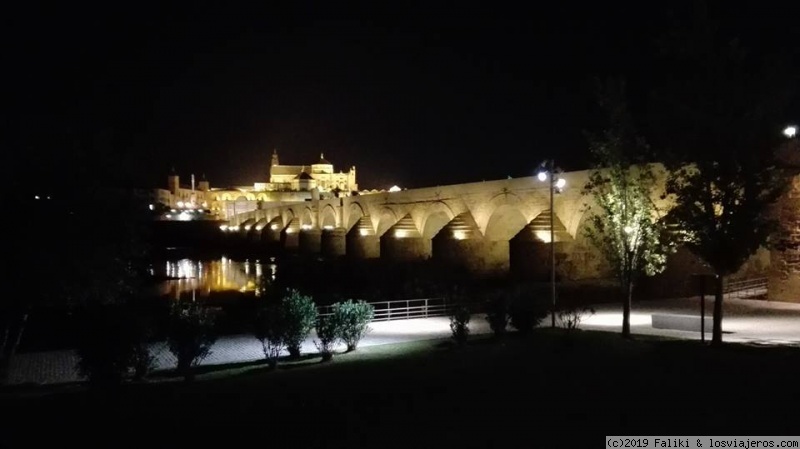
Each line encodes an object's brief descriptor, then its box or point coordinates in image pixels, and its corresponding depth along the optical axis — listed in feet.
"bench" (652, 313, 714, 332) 51.60
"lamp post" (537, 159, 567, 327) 55.57
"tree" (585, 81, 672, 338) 47.91
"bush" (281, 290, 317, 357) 47.62
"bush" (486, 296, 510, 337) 51.75
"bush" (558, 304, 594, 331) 50.29
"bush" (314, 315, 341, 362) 46.78
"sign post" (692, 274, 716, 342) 41.11
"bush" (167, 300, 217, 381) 41.78
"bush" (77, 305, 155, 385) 38.78
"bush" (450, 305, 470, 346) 47.75
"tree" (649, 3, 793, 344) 38.37
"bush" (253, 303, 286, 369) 46.62
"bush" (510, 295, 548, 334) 51.08
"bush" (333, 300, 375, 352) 49.32
